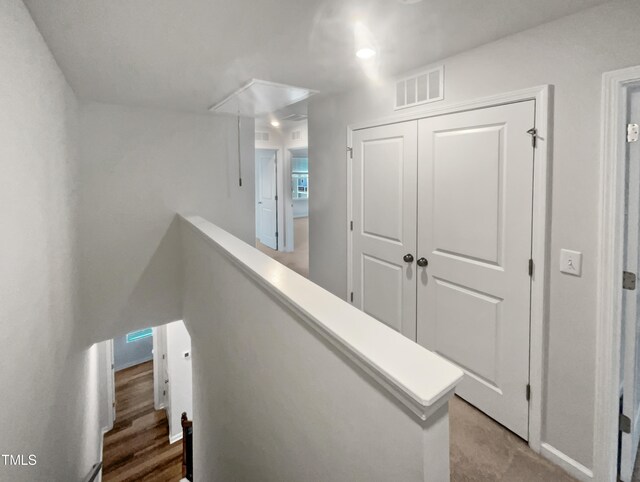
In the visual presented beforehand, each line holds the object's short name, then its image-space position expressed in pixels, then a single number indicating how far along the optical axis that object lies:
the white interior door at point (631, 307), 1.48
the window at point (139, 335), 7.64
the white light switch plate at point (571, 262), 1.62
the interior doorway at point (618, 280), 1.46
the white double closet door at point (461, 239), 1.86
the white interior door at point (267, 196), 6.66
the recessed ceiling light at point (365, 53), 1.98
